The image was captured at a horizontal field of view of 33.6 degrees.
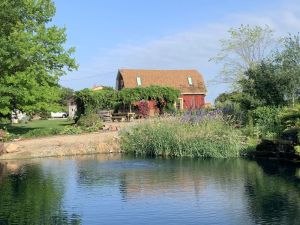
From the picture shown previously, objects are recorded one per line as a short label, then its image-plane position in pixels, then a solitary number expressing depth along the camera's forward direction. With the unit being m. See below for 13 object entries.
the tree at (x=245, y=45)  51.44
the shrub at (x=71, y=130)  26.41
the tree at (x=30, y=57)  27.36
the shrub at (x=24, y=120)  50.42
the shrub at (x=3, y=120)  29.35
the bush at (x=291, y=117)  18.20
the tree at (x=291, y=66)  22.95
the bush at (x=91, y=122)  28.18
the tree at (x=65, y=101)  82.66
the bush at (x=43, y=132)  25.83
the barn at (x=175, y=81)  57.97
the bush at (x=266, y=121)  21.44
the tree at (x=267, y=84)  23.55
